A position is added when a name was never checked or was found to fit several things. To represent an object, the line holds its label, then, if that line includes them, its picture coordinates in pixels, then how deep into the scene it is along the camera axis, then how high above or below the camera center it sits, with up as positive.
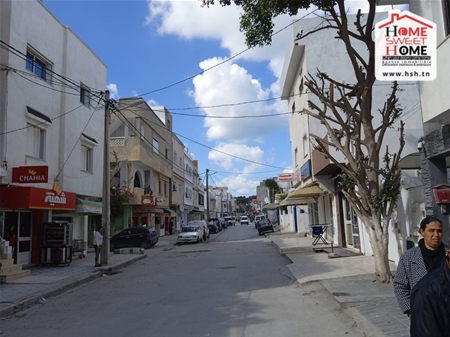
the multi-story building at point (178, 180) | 48.66 +5.33
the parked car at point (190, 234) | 30.64 -0.79
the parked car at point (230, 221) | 79.33 +0.24
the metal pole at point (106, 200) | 16.56 +1.04
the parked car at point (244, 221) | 84.44 +0.17
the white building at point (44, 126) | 14.66 +4.32
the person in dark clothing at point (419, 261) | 3.85 -0.42
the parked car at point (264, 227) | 39.18 -0.54
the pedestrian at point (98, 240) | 16.70 -0.55
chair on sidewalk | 19.34 -0.45
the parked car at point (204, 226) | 34.08 -0.24
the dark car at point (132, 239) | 26.89 -0.86
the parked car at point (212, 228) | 44.94 -0.55
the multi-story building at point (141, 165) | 32.38 +5.02
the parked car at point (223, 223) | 58.71 -0.15
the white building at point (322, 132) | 17.25 +4.82
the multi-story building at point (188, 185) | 57.00 +5.48
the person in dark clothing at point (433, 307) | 2.64 -0.59
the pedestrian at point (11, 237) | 15.53 -0.29
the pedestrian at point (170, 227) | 46.87 -0.33
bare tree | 9.66 +1.90
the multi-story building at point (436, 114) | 7.50 +1.91
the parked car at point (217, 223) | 48.91 -0.04
